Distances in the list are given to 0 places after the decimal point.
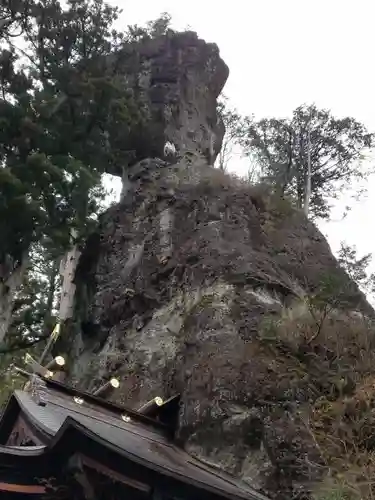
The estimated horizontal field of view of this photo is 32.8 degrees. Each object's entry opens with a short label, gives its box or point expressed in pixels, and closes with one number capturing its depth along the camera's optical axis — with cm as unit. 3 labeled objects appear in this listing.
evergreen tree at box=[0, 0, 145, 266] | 1248
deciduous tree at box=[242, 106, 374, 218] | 2209
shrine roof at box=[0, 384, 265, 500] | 541
